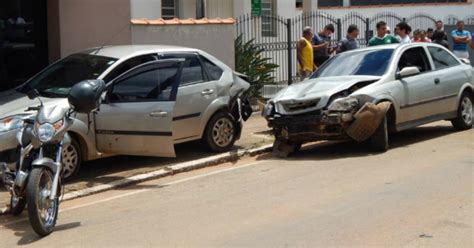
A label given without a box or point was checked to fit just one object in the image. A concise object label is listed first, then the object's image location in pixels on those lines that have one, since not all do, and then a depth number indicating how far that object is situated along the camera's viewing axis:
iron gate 17.19
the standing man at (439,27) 19.39
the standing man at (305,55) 14.00
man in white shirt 14.67
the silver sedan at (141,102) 8.90
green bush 15.20
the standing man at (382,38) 13.77
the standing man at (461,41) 18.78
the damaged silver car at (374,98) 10.17
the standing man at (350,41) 14.41
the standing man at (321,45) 15.09
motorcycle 6.46
